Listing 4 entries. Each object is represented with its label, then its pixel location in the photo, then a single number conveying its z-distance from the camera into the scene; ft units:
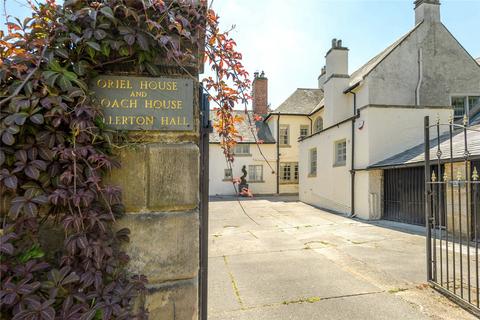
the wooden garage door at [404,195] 29.25
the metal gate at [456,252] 10.54
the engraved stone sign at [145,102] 5.57
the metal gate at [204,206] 7.00
